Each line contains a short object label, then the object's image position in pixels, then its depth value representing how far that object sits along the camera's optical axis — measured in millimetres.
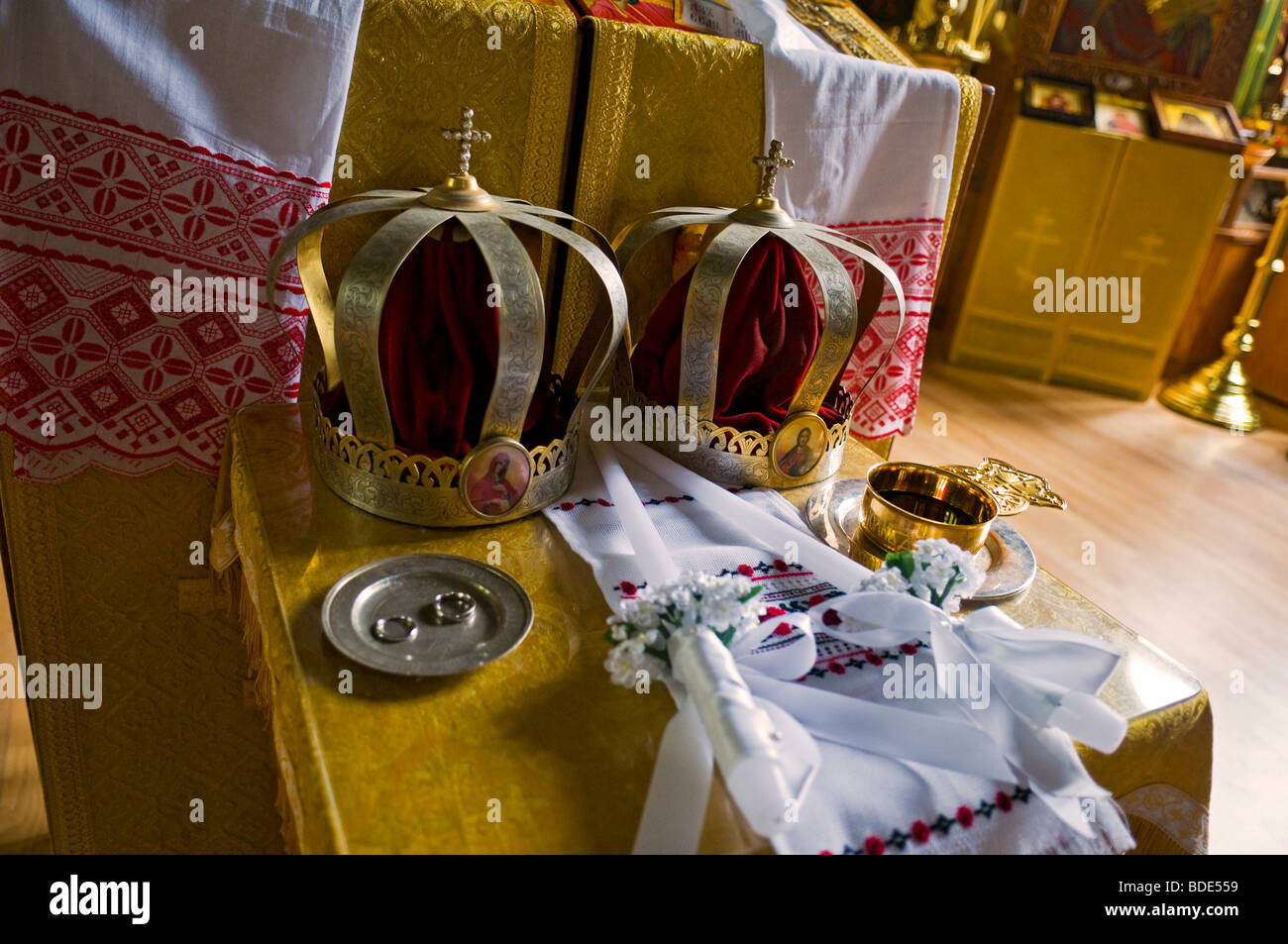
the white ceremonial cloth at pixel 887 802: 691
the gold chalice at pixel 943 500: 985
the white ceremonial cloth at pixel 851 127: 1313
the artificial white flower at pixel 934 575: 885
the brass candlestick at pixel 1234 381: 3801
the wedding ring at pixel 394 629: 803
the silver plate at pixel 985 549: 989
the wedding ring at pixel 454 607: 838
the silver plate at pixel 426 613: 789
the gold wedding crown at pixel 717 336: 1082
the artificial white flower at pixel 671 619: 771
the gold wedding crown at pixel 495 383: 916
